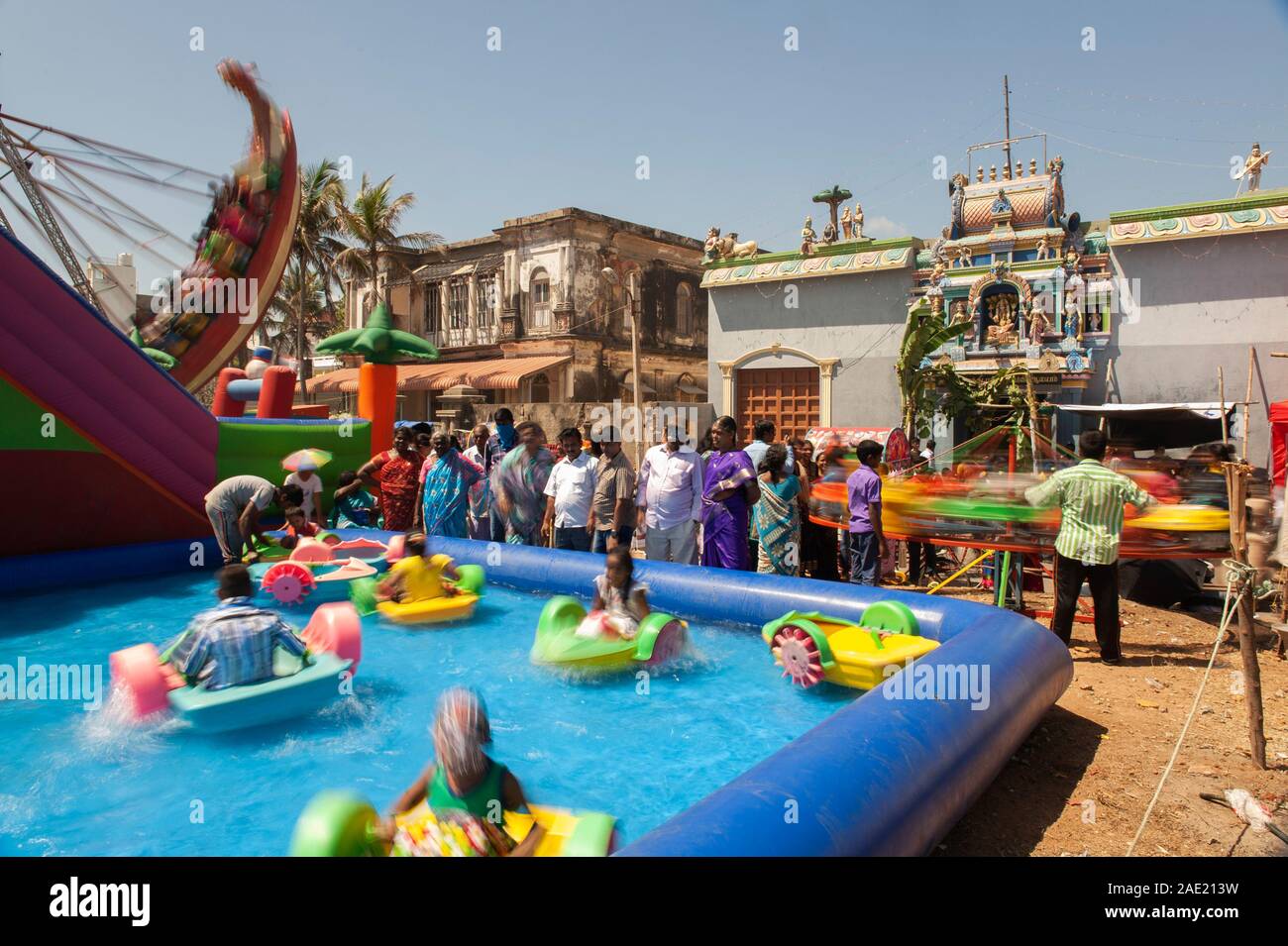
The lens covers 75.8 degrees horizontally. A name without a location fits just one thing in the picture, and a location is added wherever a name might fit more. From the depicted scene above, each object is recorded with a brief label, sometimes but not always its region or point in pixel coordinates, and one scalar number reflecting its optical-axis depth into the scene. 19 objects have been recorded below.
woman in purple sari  7.21
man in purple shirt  7.43
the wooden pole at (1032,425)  8.20
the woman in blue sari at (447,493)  9.30
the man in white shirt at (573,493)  8.09
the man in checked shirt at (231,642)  4.89
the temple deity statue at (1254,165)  14.94
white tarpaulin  12.88
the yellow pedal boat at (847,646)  5.40
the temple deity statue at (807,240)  18.52
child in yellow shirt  7.32
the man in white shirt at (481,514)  9.77
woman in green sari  7.43
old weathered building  25.61
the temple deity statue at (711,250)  20.17
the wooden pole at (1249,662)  4.19
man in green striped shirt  5.87
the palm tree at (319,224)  27.56
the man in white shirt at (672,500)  7.56
